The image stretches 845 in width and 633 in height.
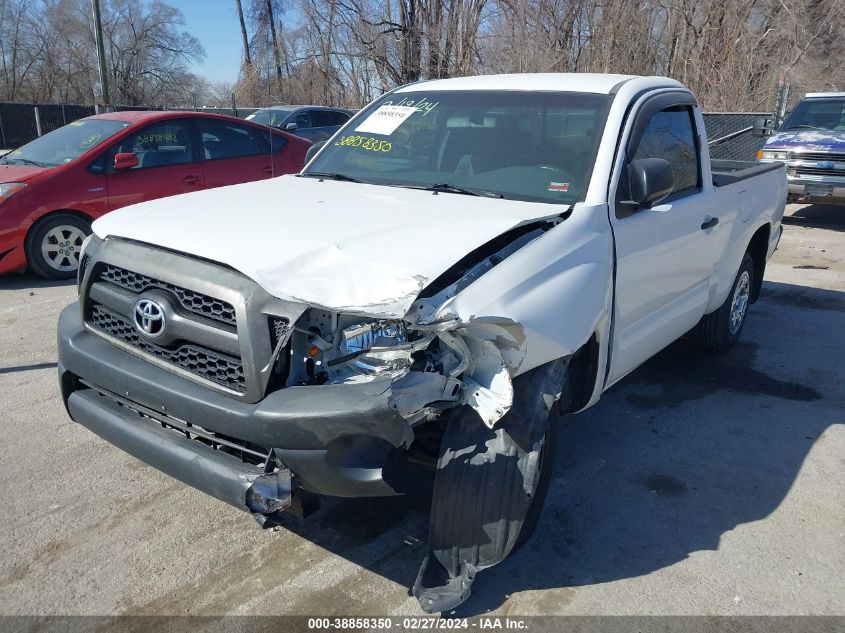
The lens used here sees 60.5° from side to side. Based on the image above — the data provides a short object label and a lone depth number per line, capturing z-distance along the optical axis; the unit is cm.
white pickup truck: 246
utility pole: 2141
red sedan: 710
